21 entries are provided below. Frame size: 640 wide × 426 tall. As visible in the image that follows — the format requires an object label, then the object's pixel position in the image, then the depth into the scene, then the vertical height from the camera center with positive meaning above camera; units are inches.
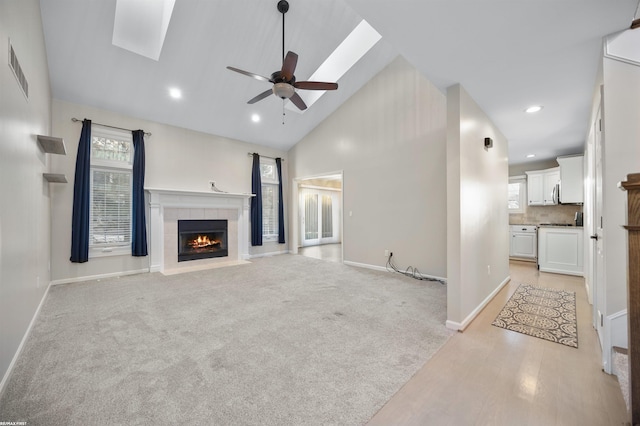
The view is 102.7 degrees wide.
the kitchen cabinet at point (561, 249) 181.6 -28.0
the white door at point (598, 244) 80.9 -11.4
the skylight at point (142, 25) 131.6 +102.2
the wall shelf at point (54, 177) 134.8 +20.1
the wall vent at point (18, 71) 74.3 +45.5
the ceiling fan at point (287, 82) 115.0 +64.7
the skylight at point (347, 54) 179.2 +117.3
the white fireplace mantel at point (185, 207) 196.7 +5.5
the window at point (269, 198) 271.7 +16.5
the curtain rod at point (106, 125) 166.9 +62.0
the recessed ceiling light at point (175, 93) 174.9 +84.2
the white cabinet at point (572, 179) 188.2 +23.9
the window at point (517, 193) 242.4 +17.4
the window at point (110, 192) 176.1 +16.2
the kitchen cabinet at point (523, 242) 223.3 -27.2
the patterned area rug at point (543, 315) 95.6 -45.7
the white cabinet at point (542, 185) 217.9 +22.7
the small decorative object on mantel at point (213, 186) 231.1 +24.6
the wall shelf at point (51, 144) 108.7 +31.9
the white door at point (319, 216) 347.6 -5.1
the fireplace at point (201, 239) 216.8 -23.1
